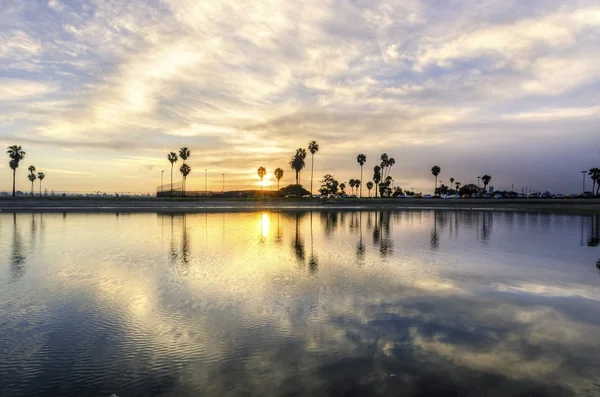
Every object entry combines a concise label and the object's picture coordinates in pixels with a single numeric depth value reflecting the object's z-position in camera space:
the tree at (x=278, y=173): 195.89
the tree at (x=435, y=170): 188.75
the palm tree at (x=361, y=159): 179.75
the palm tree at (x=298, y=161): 177.50
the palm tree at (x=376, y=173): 185.75
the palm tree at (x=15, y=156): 133.50
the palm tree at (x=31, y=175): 187.38
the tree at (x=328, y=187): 197.75
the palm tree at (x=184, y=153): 164.25
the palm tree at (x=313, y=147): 174.25
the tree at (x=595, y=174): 141.62
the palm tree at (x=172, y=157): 161.75
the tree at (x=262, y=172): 195.48
